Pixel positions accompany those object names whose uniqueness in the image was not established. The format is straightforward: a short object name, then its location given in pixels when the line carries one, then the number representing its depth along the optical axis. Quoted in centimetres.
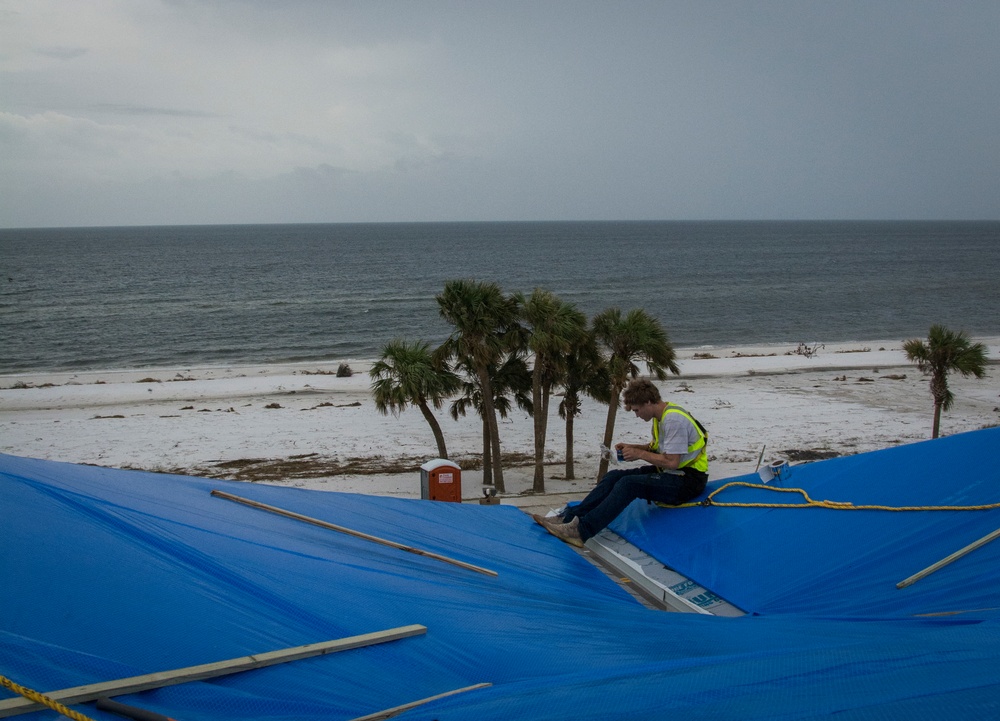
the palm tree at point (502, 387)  1806
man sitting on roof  771
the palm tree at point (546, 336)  1630
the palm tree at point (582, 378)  1766
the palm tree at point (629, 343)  1673
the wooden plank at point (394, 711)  389
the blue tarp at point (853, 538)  578
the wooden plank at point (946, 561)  583
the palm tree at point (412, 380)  1753
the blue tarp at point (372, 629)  365
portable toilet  1333
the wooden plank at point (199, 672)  357
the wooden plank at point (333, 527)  640
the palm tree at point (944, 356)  2186
